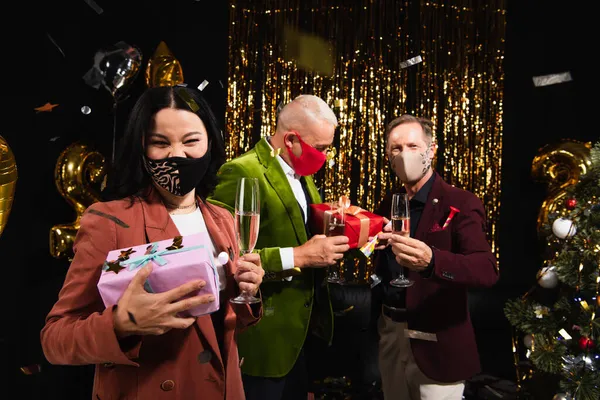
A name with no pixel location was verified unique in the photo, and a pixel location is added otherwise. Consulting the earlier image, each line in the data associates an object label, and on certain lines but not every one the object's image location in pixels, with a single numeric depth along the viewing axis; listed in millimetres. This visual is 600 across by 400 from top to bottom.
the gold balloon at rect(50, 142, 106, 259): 3182
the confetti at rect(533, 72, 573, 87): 4781
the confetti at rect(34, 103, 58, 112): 3123
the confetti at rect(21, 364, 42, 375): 3031
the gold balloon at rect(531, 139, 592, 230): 4289
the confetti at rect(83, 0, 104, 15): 3458
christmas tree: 2844
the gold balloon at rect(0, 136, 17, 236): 2503
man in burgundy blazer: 2482
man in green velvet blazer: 2373
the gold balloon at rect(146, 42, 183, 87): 3726
